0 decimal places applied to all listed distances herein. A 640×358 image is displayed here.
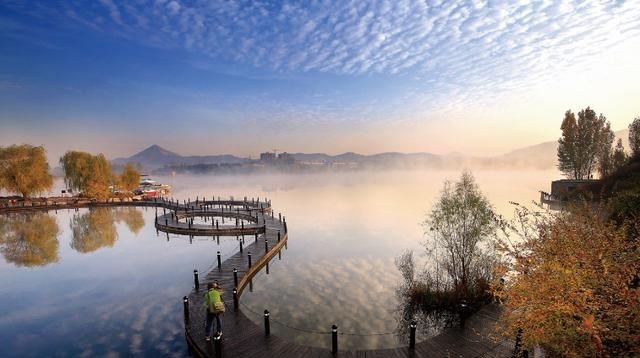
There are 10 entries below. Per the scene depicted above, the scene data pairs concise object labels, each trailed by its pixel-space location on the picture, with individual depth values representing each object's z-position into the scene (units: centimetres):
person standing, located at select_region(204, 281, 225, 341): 1548
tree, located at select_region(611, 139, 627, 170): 6955
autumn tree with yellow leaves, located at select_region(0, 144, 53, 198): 7381
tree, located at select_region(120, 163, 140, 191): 8931
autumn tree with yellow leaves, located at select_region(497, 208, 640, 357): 946
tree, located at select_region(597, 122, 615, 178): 7212
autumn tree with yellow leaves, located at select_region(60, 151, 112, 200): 8012
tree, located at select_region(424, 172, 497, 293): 2395
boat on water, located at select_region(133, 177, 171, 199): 10306
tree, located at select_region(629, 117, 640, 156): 6435
